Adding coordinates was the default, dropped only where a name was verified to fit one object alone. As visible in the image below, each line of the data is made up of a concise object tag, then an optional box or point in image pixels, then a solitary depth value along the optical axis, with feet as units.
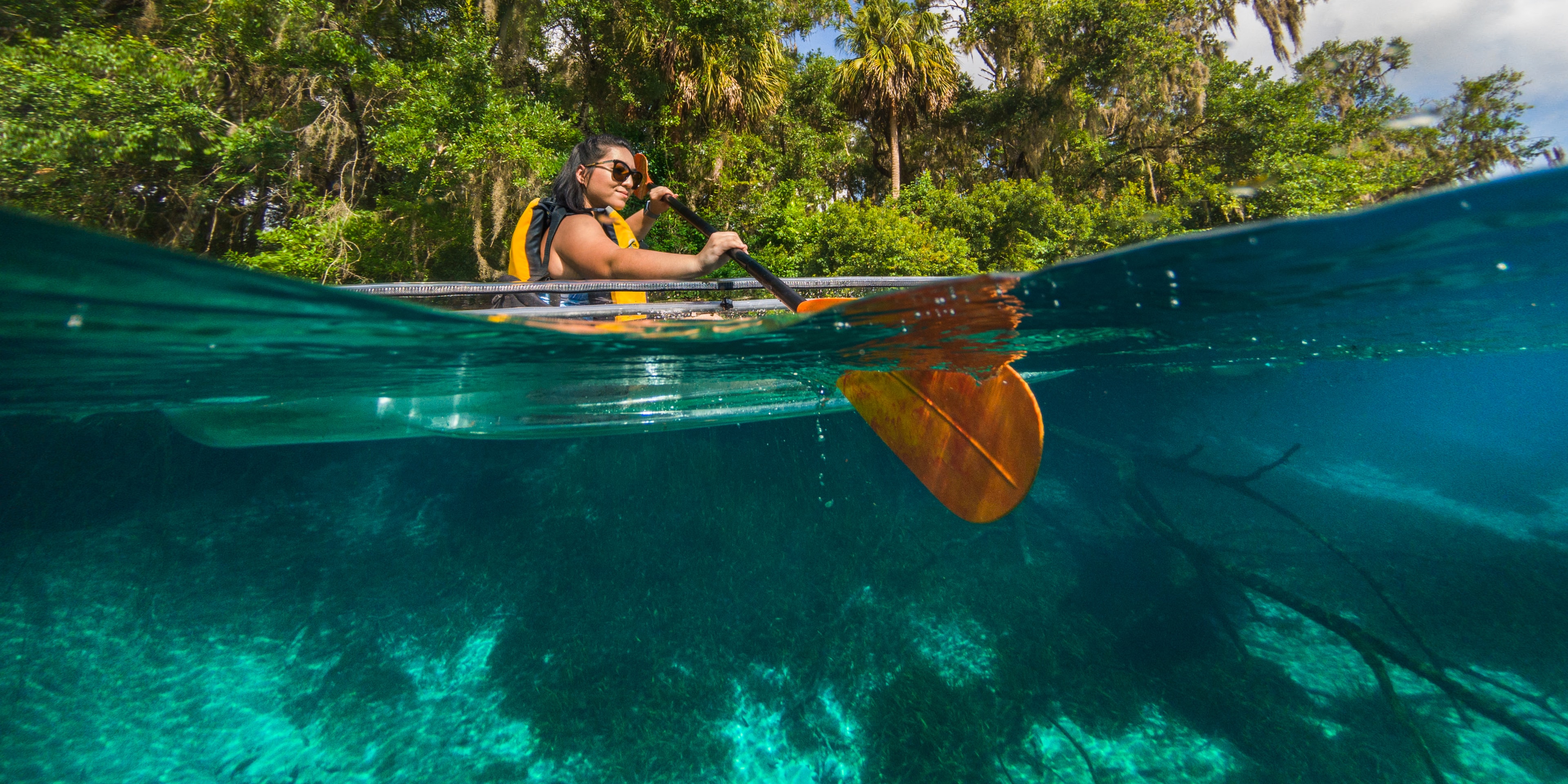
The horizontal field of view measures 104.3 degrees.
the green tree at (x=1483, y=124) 62.69
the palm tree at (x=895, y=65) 43.39
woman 9.86
